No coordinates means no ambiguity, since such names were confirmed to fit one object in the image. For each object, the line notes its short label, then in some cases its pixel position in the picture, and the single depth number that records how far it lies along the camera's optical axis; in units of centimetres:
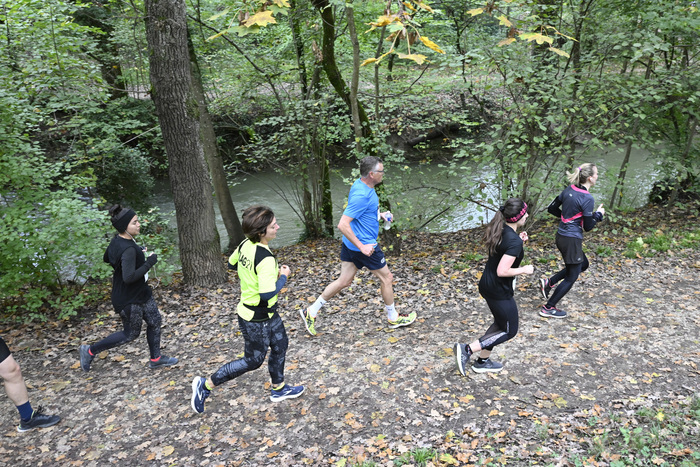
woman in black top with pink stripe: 522
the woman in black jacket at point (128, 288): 437
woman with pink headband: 396
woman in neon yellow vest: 362
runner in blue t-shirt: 488
